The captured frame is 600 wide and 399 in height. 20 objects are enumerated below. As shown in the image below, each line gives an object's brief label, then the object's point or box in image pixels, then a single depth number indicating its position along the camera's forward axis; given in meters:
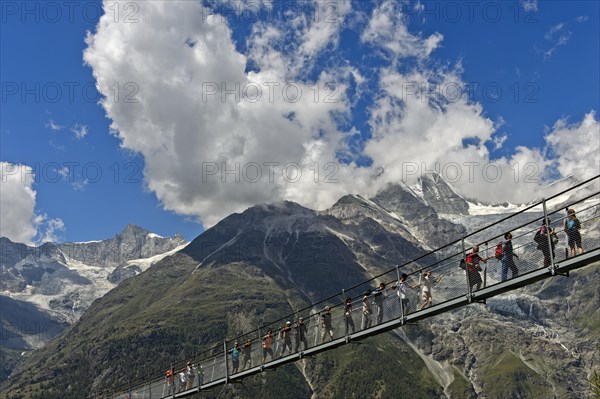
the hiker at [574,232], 22.84
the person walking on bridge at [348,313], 33.25
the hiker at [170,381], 47.34
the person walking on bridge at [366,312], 32.16
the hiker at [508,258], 25.28
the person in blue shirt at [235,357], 41.38
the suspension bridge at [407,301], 23.84
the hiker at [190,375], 45.34
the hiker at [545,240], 23.75
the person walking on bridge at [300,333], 35.75
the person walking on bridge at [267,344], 38.44
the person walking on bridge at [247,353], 40.08
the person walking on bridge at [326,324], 34.07
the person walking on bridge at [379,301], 31.59
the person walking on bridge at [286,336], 36.88
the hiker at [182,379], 46.31
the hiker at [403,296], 30.23
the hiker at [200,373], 44.88
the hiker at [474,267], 26.81
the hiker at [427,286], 28.91
